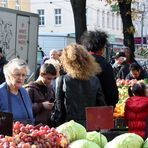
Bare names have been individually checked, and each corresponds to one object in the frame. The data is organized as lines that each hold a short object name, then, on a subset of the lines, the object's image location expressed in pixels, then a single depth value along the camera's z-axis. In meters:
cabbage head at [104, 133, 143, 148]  3.97
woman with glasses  5.53
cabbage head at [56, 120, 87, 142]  4.17
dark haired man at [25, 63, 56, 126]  6.55
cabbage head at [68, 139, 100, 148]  3.91
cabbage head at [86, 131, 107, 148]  4.27
